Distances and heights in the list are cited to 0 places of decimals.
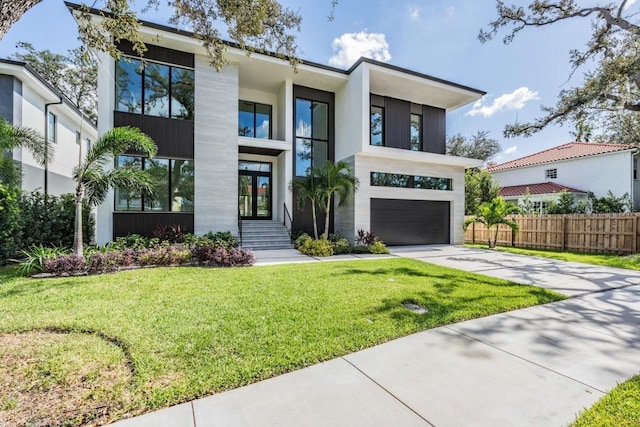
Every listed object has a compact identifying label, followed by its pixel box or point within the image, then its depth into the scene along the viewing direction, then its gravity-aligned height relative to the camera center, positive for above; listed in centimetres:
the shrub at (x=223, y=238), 976 -100
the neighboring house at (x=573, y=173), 1750 +280
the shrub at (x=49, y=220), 805 -31
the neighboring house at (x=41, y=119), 1017 +383
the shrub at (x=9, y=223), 714 -36
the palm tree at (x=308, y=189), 1183 +94
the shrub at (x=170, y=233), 1001 -82
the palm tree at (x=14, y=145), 770 +187
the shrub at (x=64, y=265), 661 -129
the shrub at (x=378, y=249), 1133 -146
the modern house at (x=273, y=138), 1037 +318
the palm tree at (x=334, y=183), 1167 +120
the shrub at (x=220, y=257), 809 -131
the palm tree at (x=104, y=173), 730 +96
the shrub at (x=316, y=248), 1053 -135
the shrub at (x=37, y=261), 658 -121
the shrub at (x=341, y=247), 1098 -138
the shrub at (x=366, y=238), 1214 -111
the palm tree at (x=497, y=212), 1326 +4
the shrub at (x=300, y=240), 1141 -118
